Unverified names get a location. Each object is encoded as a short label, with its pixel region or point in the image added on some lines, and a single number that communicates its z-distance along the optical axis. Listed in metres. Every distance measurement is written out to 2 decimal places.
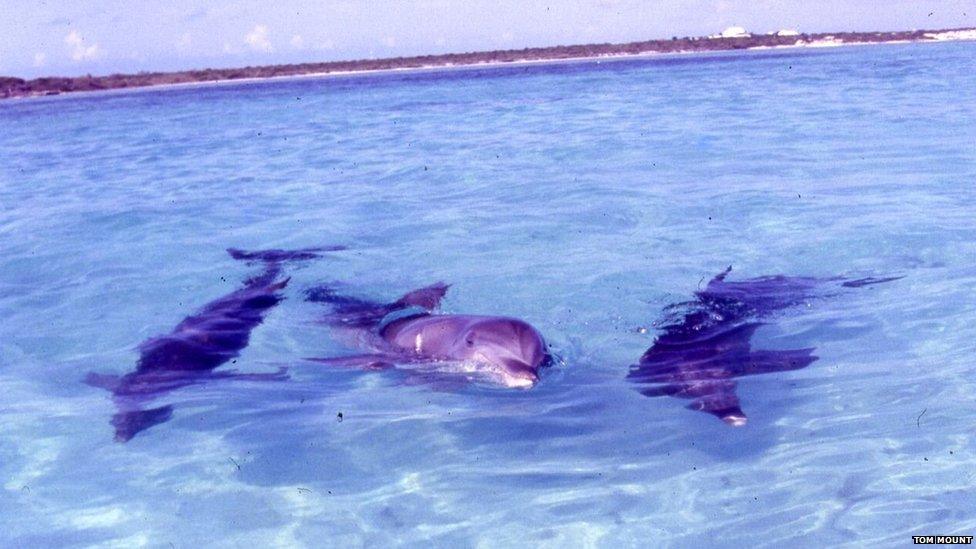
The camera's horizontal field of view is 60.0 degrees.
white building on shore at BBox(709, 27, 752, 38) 132.38
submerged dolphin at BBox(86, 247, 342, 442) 6.60
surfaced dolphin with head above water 6.58
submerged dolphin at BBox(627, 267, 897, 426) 6.25
